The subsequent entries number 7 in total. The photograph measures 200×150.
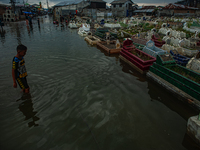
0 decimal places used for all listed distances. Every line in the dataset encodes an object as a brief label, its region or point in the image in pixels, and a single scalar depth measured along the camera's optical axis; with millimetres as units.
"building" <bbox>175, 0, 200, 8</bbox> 50853
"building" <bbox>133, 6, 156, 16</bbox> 56444
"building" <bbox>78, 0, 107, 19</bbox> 54797
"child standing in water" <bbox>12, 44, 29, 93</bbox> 4922
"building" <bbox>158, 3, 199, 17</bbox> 44044
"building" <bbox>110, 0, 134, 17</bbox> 56000
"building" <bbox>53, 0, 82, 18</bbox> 63612
